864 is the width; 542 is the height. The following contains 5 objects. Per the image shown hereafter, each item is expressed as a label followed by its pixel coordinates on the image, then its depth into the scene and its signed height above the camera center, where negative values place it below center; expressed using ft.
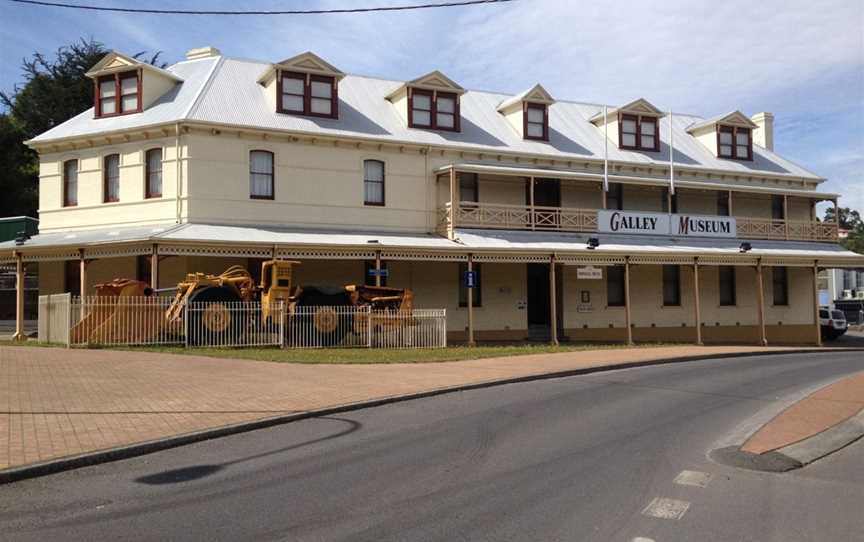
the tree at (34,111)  124.16 +35.74
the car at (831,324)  115.34 -3.11
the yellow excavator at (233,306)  61.11 +0.61
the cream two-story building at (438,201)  76.13 +12.68
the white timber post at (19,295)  71.77 +2.05
